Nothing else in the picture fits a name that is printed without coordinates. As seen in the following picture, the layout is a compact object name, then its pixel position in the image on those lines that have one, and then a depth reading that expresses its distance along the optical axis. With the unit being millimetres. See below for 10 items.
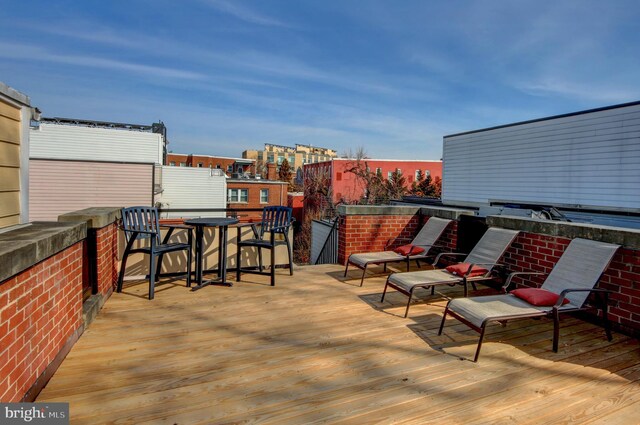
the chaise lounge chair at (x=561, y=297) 2713
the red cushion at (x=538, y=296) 2873
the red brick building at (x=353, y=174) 32719
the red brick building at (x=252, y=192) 27688
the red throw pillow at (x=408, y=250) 4812
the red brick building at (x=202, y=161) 49250
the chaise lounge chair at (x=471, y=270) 3607
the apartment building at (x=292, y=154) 76238
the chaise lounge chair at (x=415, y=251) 4676
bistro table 4264
